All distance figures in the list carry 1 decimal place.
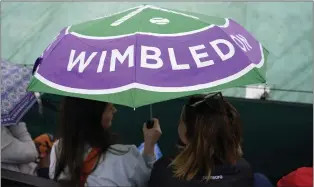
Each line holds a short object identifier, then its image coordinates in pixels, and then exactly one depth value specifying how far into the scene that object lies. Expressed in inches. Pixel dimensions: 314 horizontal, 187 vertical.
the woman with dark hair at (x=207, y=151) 76.4
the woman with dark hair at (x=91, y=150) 80.4
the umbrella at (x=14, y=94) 101.1
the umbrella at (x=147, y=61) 63.6
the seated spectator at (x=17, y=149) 105.6
